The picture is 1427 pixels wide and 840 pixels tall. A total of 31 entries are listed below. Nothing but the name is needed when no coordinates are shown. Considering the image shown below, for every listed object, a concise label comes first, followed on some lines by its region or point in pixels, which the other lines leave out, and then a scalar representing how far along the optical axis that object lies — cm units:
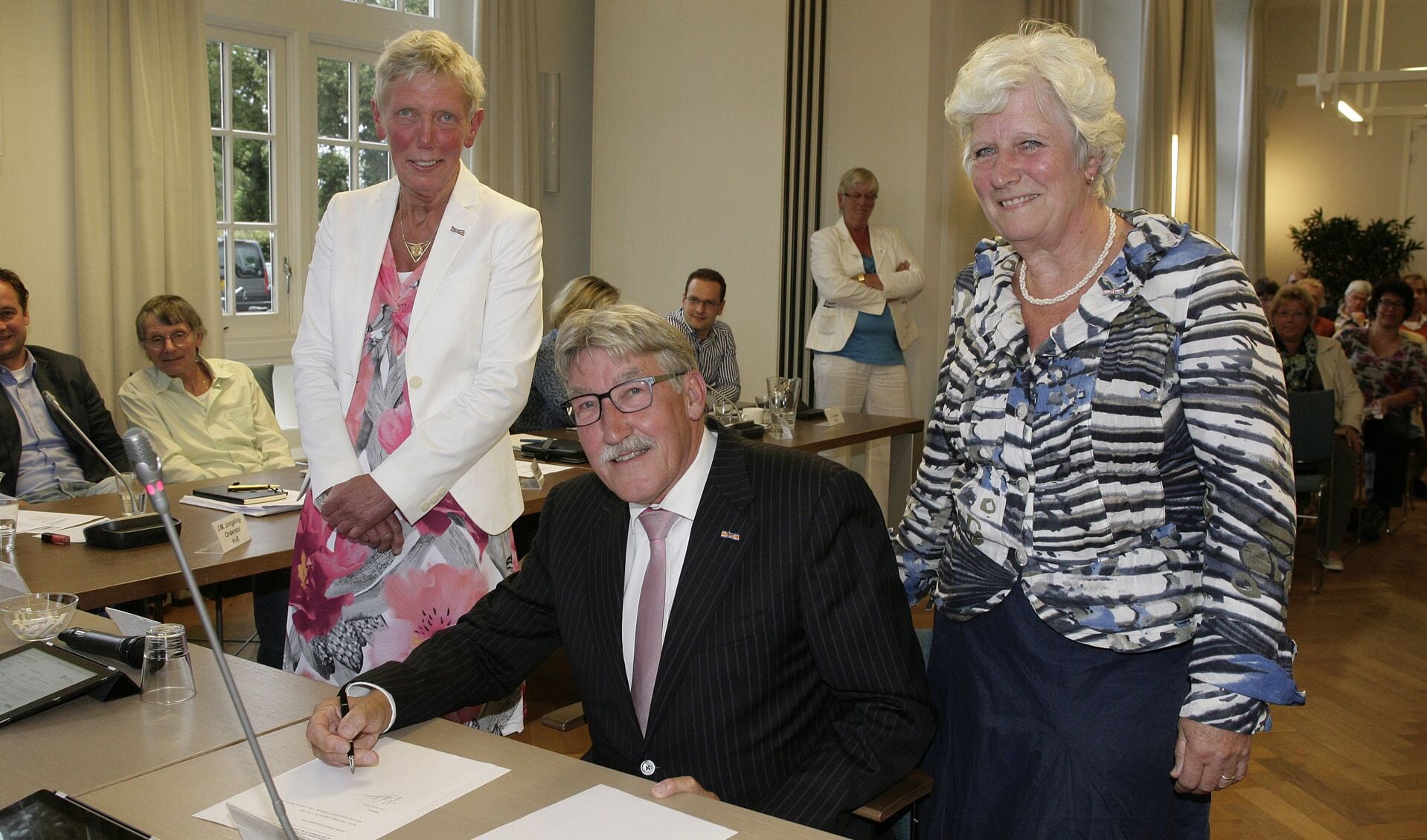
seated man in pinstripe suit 164
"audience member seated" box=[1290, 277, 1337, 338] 678
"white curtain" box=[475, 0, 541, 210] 674
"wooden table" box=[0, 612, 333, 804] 147
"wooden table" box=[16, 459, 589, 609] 235
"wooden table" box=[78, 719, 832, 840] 132
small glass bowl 194
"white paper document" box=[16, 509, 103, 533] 283
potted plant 1132
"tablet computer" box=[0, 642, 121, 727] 163
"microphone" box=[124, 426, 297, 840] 89
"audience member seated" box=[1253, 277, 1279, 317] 830
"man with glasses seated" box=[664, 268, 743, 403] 562
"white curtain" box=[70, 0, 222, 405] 524
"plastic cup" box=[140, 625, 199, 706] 170
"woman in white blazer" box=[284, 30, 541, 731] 214
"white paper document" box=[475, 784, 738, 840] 130
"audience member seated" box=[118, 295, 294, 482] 462
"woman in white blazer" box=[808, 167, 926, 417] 642
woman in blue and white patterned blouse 150
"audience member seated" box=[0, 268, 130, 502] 427
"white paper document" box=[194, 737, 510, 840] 134
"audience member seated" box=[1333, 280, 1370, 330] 808
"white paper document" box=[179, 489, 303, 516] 308
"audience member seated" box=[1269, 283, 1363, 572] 627
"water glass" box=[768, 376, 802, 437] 484
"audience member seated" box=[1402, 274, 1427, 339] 850
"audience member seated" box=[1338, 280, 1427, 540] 704
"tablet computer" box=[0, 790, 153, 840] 116
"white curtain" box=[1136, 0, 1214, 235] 987
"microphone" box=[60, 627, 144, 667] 181
